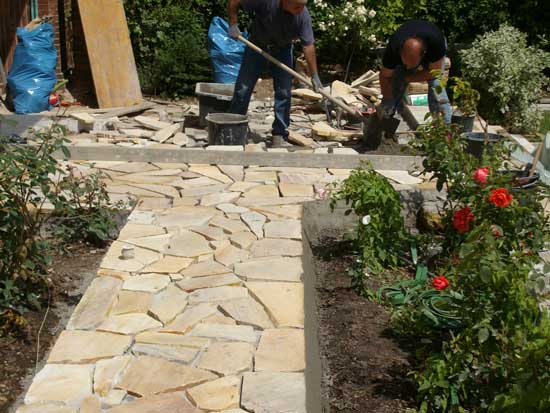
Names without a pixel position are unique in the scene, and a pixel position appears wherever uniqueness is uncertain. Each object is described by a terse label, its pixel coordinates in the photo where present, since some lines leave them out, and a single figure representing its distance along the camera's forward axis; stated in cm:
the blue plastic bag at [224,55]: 1119
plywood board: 1038
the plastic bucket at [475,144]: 674
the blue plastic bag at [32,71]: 989
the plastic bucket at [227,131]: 800
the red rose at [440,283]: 405
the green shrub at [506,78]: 994
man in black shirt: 755
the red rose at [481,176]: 466
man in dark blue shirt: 795
